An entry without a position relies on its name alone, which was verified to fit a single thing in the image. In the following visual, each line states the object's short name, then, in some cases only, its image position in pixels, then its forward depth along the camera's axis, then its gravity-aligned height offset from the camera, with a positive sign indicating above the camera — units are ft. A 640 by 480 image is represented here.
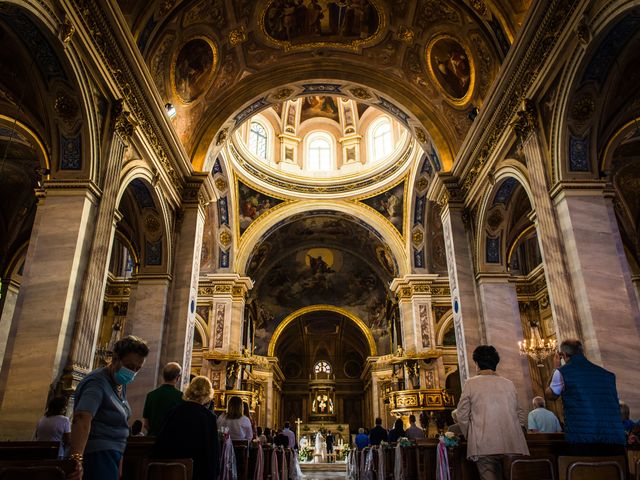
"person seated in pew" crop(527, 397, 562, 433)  21.67 +0.62
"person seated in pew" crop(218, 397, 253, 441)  20.76 +0.73
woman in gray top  8.70 +0.49
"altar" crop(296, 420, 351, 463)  80.63 -0.30
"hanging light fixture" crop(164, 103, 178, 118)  36.28 +23.36
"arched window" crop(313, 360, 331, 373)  116.47 +16.03
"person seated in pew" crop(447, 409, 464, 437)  21.89 +0.36
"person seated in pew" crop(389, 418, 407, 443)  33.01 +0.49
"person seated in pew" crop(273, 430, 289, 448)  40.11 -0.06
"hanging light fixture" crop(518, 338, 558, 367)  34.45 +6.11
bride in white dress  78.79 -1.89
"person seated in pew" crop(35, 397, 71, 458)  16.98 +0.62
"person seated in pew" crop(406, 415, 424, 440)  31.65 +0.28
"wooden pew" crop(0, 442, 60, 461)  11.03 -0.17
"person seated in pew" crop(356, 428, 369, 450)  41.75 -0.23
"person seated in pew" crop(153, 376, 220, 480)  11.21 +0.04
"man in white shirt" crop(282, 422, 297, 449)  42.09 +0.25
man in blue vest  11.31 +0.62
